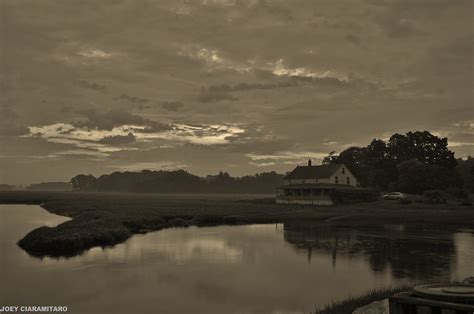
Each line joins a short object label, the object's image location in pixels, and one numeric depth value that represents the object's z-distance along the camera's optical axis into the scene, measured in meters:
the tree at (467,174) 104.09
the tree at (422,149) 106.81
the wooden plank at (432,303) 7.70
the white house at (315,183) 87.88
